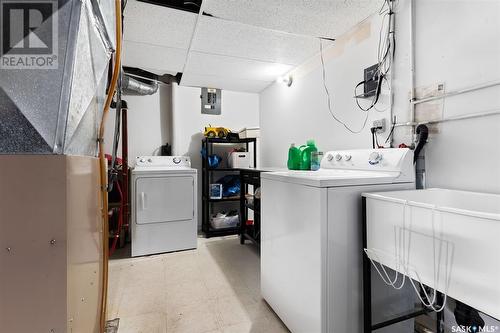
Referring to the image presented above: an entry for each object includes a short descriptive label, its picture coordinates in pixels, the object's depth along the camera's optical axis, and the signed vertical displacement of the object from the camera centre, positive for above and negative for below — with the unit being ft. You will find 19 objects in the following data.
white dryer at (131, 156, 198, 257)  8.50 -1.82
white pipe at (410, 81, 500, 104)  3.74 +1.19
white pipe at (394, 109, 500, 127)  3.75 +0.74
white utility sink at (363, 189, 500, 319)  2.39 -1.01
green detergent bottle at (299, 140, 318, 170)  6.92 +0.12
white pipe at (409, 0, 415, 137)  4.96 +2.25
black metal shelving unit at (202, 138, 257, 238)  10.56 -1.27
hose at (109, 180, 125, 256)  8.23 -1.83
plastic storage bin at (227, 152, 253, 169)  10.73 +0.02
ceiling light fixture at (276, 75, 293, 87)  9.49 +3.30
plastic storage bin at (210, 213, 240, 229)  10.61 -2.74
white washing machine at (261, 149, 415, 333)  3.81 -1.43
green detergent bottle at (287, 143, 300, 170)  7.06 +0.06
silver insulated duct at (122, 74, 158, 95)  9.25 +3.06
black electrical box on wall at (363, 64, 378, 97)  5.81 +1.97
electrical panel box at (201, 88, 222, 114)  11.55 +2.97
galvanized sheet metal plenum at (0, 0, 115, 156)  2.12 +0.79
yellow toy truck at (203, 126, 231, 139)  10.62 +1.29
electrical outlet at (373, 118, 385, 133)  5.66 +0.85
